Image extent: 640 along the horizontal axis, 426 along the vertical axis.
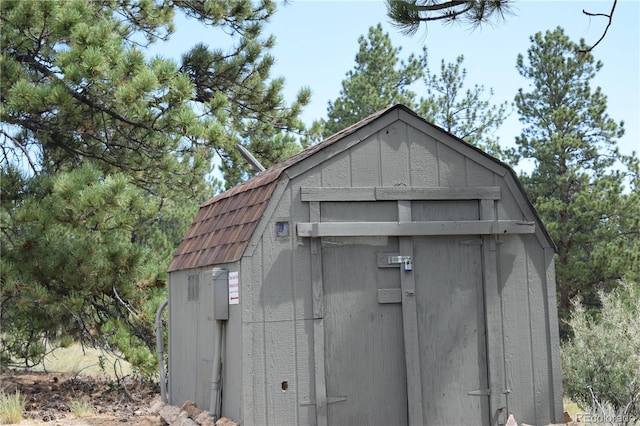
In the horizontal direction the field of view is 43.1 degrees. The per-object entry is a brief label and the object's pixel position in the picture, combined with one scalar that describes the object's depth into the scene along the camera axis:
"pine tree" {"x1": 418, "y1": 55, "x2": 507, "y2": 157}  28.45
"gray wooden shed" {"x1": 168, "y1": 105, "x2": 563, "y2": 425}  7.41
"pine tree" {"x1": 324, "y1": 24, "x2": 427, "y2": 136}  26.39
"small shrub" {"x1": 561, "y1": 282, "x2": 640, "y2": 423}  9.94
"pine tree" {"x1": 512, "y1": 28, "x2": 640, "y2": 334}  20.95
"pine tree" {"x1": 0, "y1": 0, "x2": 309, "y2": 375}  11.30
